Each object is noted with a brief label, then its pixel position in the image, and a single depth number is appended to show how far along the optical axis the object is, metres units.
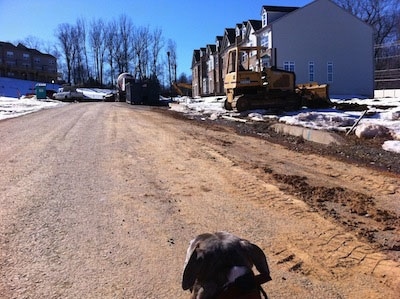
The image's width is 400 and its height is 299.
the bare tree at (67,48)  104.06
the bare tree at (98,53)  102.88
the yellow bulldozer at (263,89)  22.88
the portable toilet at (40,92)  55.17
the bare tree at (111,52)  101.69
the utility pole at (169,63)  102.88
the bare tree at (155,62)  101.25
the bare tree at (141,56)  100.50
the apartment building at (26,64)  105.31
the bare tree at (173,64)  103.17
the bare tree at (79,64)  104.47
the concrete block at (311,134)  11.45
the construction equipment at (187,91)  79.89
